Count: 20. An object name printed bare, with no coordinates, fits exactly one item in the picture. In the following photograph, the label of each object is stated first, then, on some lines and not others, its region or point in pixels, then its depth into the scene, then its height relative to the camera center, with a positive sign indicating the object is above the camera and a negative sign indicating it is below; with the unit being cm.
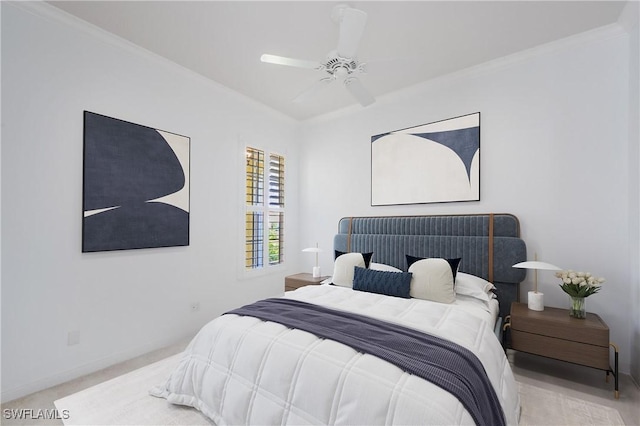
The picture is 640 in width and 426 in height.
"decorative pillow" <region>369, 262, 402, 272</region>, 310 -57
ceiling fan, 183 +120
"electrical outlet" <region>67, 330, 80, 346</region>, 231 -101
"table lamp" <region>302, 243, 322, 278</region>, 380 -75
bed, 127 -75
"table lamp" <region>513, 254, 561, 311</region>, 236 -68
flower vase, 229 -73
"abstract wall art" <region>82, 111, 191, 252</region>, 244 +27
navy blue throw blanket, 128 -70
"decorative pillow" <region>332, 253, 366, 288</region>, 295 -55
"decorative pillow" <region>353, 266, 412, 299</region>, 254 -61
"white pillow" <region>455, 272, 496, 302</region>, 253 -65
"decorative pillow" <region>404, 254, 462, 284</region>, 262 -46
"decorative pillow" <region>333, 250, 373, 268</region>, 314 -47
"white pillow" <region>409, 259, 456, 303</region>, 243 -57
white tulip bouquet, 221 -52
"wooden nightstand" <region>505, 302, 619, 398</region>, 208 -92
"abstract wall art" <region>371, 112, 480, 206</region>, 312 +62
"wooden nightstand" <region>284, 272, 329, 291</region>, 361 -84
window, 394 +7
